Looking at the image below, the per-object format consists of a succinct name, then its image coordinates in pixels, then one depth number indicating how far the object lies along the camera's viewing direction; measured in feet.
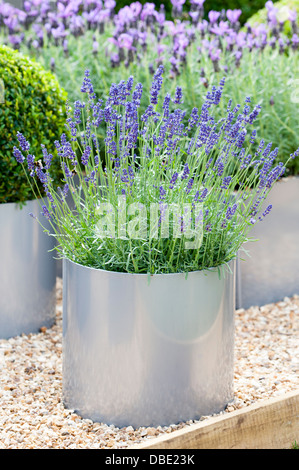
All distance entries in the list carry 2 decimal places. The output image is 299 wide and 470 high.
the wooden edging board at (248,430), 8.20
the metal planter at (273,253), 13.93
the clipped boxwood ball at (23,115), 11.55
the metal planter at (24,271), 11.93
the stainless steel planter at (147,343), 8.74
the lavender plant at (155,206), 8.80
